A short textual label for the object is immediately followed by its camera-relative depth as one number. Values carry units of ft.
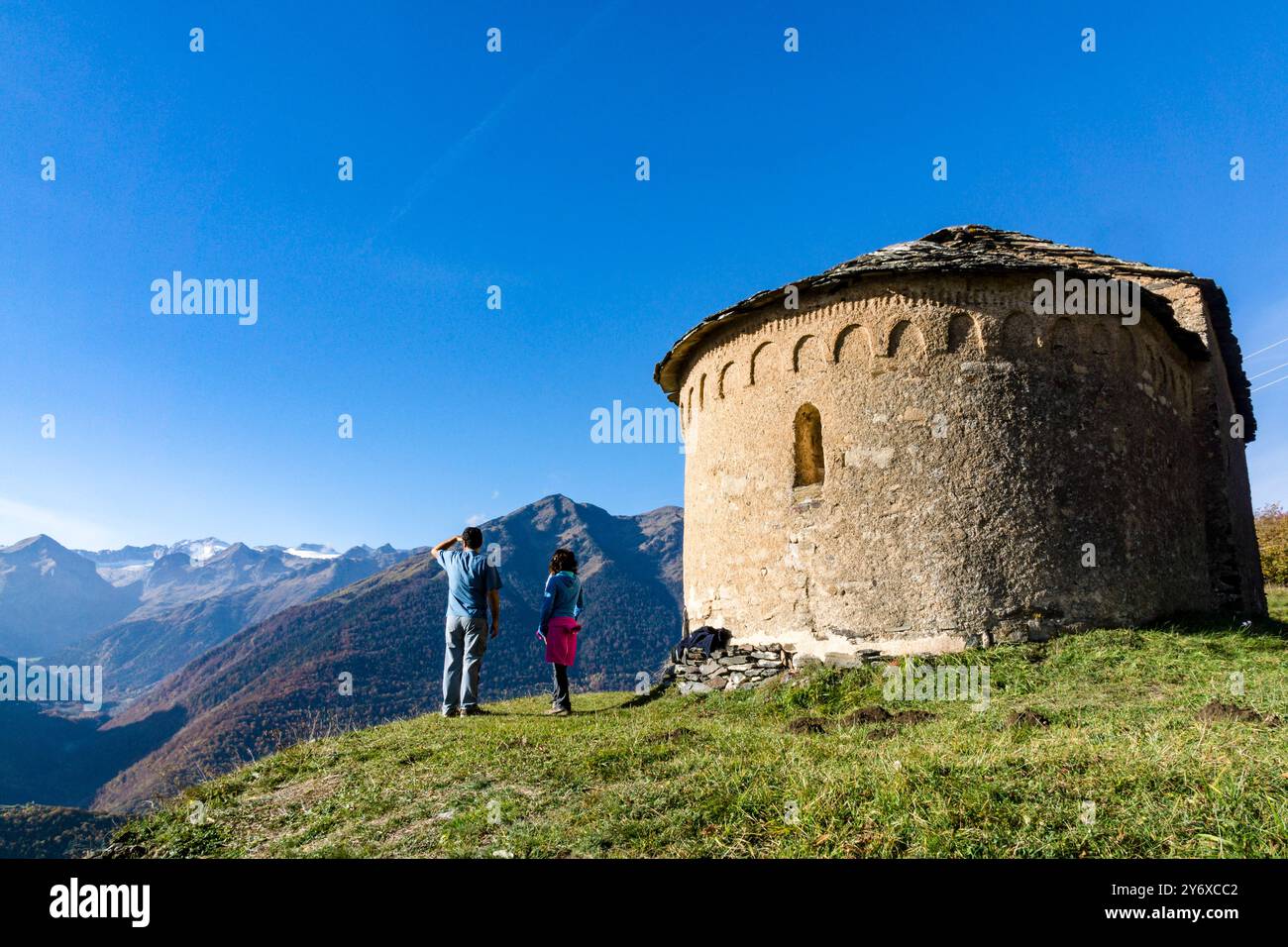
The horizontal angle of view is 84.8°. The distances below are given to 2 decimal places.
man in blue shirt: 27.78
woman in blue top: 28.37
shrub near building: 71.31
